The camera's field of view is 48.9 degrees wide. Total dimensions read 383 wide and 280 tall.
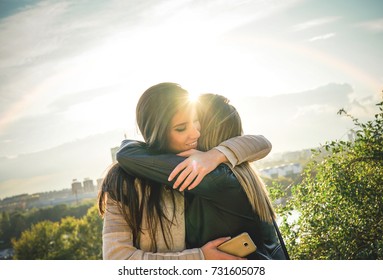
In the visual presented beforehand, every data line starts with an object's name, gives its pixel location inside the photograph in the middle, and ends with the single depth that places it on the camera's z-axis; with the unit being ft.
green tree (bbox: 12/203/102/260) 58.13
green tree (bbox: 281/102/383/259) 7.59
